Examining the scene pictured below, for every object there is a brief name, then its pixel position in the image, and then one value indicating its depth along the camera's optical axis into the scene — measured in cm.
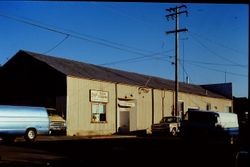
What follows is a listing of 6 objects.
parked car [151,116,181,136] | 3858
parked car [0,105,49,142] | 2522
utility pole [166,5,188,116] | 4175
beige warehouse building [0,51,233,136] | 3581
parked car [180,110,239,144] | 2673
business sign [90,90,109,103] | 3794
